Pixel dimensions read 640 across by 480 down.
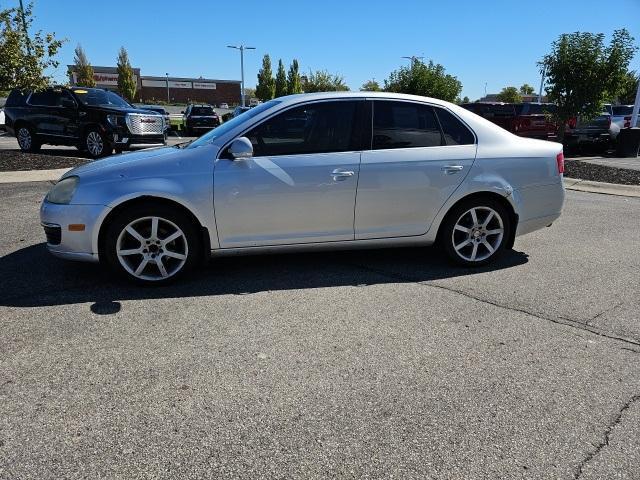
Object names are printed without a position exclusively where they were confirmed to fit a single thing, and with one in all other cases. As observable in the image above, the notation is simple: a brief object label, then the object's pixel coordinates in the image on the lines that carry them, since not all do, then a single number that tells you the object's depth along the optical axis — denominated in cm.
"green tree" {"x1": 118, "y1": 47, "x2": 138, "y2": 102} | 6488
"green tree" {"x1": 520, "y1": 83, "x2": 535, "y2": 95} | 11700
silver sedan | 423
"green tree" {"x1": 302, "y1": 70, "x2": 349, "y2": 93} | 6156
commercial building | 8838
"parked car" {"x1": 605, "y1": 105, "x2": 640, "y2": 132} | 1759
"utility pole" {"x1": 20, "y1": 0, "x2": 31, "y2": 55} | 1198
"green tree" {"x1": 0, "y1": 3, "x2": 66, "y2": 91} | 1133
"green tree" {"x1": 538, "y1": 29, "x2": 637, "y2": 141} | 1254
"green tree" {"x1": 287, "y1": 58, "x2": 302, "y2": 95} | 6351
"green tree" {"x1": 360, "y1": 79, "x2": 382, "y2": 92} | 5594
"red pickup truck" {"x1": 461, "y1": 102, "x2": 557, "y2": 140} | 1670
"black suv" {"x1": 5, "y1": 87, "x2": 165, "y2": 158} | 1315
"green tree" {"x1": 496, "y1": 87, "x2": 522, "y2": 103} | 8106
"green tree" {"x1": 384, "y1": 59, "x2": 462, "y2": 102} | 2492
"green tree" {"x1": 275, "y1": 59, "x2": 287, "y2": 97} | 6391
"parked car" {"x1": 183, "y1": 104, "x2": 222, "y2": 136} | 2492
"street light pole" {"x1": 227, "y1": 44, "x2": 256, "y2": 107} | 5893
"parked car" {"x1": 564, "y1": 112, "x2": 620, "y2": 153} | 1623
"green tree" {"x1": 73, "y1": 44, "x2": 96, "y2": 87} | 6134
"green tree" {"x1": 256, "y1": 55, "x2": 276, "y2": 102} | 6488
